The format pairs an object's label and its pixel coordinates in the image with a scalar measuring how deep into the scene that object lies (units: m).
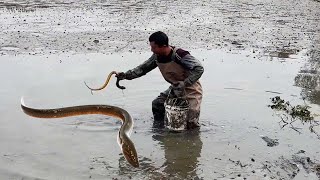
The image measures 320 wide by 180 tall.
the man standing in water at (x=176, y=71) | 6.45
